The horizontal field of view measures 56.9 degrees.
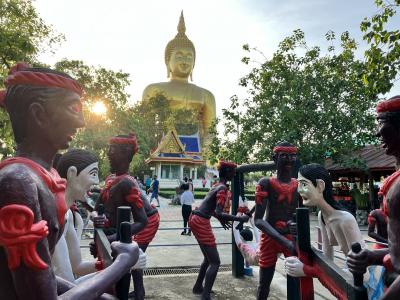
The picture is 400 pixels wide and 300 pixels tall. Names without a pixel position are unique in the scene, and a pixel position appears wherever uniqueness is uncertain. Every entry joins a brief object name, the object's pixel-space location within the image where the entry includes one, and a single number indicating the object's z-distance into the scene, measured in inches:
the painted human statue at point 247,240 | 185.3
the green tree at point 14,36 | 363.6
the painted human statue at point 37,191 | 50.5
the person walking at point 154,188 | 663.1
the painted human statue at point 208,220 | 205.0
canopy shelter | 510.9
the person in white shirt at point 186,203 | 426.7
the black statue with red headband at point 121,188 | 158.1
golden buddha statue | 1563.7
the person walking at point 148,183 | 1002.1
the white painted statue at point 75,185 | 110.7
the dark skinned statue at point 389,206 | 67.1
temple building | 1259.6
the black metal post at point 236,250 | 239.9
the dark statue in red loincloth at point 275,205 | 171.0
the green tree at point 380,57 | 245.6
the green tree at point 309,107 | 492.7
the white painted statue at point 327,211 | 128.8
